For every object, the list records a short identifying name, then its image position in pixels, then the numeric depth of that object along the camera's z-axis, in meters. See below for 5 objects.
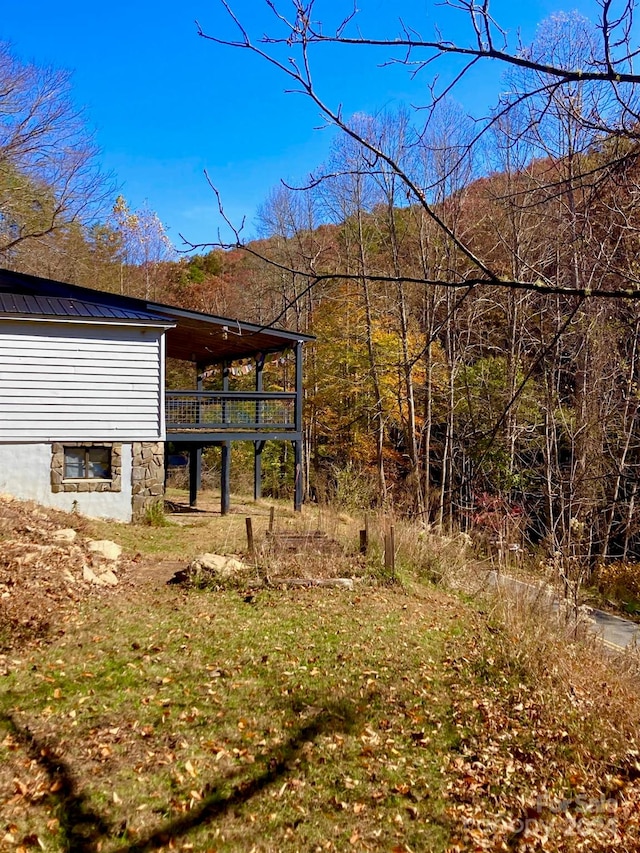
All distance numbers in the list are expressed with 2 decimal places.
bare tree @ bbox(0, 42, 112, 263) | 18.64
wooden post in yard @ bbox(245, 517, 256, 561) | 8.31
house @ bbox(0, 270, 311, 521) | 11.51
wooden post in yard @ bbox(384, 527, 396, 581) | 8.49
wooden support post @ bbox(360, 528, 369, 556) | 9.00
